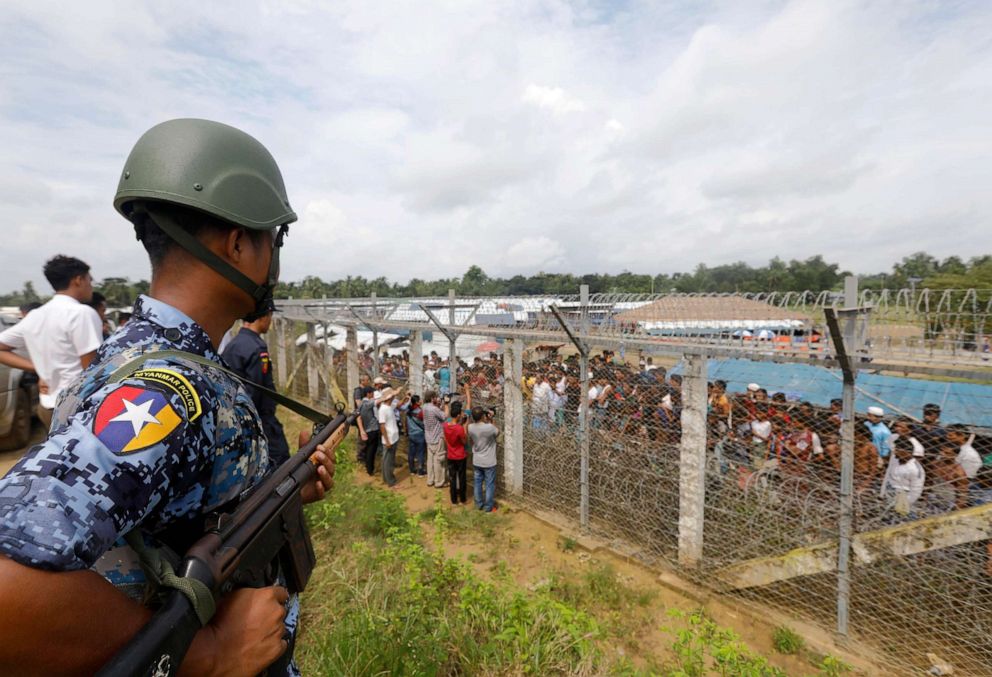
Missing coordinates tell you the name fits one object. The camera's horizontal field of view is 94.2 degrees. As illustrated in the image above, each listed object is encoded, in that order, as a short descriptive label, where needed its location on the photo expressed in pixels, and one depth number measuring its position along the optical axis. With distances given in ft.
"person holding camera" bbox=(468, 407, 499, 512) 22.44
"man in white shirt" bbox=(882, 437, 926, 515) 13.76
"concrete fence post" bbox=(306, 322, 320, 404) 40.40
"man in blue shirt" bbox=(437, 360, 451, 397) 28.72
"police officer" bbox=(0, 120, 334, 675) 2.30
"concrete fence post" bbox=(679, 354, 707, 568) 15.56
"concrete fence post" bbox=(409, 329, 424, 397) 27.59
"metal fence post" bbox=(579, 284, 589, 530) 18.76
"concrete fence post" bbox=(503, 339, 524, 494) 21.98
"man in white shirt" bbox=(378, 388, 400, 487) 26.73
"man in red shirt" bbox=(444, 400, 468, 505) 23.09
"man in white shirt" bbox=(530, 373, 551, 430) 22.43
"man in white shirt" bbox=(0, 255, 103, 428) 12.48
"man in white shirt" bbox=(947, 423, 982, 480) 14.26
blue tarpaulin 13.74
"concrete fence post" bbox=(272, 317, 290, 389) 47.11
